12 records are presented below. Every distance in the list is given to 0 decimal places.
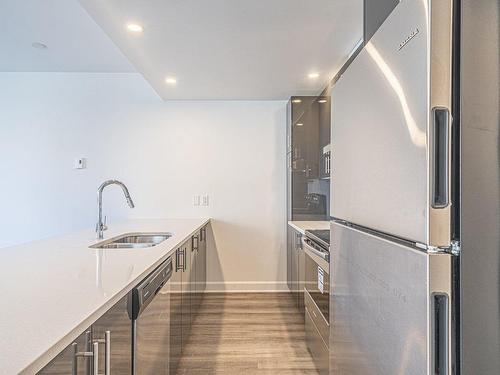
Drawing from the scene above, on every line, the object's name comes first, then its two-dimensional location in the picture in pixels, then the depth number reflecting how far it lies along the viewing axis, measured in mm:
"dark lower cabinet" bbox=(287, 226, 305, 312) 2815
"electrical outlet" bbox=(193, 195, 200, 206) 3932
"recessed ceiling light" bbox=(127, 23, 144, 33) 2145
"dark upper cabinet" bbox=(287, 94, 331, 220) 3465
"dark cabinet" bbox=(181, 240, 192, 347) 2305
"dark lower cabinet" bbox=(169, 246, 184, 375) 1899
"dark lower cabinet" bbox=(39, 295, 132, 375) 794
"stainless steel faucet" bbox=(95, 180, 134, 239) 2248
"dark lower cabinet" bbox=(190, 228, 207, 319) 2797
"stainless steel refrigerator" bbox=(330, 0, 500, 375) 735
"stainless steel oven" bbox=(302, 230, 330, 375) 1842
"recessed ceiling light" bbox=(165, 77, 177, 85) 3143
